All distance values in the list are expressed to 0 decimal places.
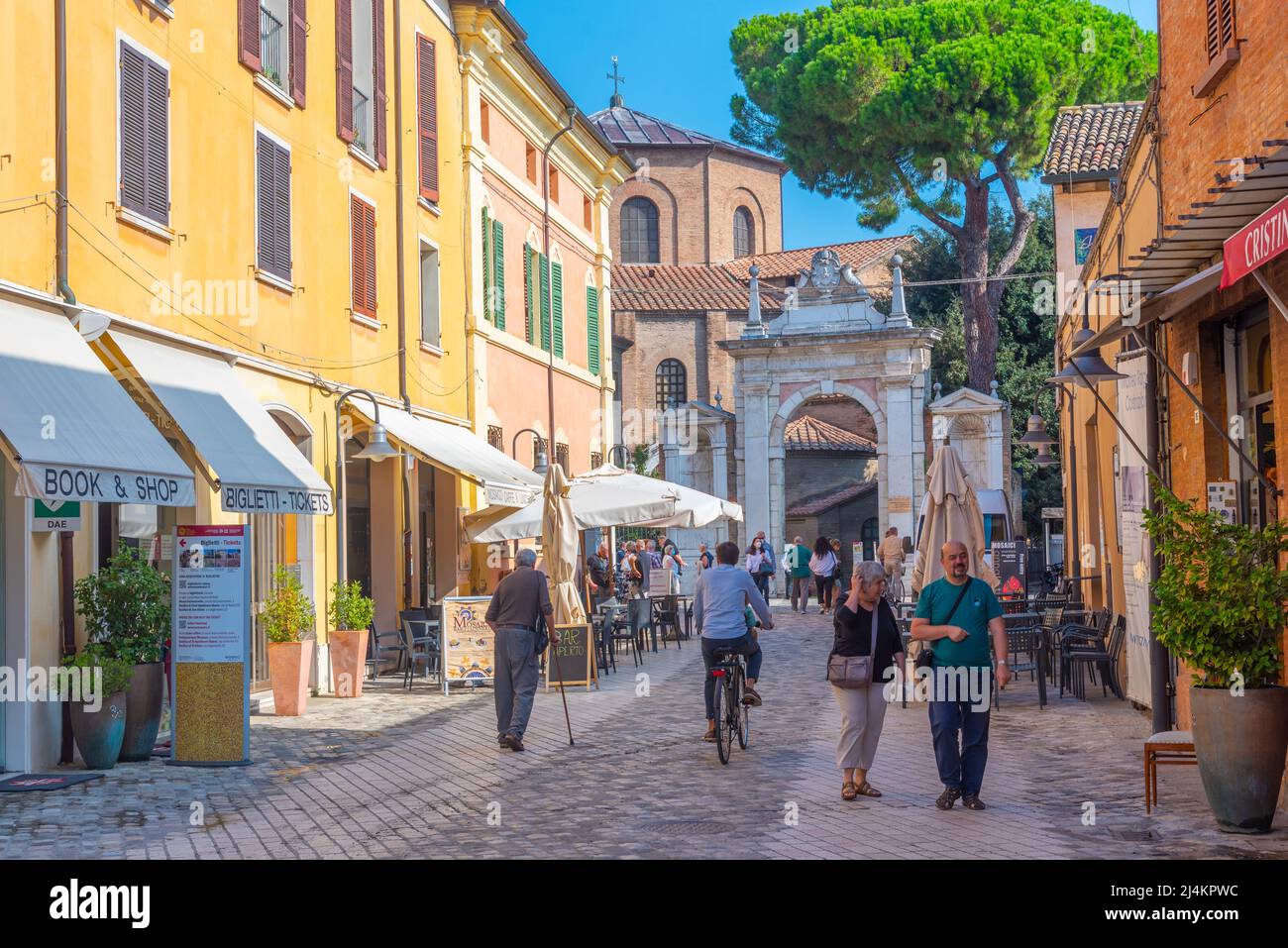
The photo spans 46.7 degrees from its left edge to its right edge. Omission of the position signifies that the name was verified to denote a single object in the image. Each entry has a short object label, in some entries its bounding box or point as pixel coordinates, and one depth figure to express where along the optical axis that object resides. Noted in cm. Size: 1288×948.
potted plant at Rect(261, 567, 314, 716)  1491
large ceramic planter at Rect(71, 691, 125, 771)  1126
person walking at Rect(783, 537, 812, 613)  3359
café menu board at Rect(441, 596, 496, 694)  1716
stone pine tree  4188
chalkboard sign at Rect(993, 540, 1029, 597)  2705
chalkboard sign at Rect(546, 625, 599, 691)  1747
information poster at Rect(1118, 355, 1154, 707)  1320
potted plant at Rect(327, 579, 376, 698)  1666
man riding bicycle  1193
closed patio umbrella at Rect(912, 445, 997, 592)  1588
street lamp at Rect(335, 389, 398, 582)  1673
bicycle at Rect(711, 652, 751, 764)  1149
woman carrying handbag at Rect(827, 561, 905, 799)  979
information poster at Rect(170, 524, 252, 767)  1149
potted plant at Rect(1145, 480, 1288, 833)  812
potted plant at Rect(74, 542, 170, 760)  1165
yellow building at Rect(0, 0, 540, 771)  1155
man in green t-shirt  928
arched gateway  4022
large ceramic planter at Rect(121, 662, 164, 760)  1173
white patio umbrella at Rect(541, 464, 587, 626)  1744
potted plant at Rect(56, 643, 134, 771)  1123
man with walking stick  1260
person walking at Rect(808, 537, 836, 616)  3117
